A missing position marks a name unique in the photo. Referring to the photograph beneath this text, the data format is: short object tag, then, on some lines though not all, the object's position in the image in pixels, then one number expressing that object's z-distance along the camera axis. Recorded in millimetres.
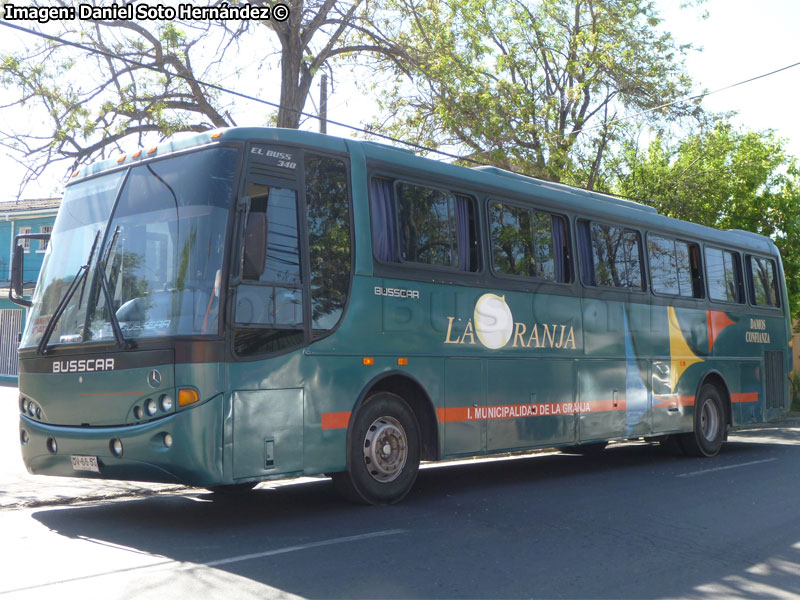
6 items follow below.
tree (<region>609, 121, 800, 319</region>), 24359
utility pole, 17500
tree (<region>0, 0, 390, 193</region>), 15773
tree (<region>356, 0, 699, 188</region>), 18422
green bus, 7492
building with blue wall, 34750
